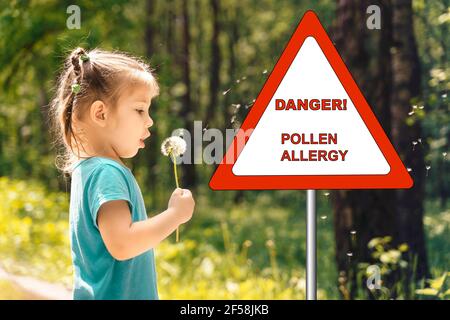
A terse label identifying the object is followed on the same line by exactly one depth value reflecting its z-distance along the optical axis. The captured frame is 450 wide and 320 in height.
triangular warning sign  5.19
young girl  4.21
